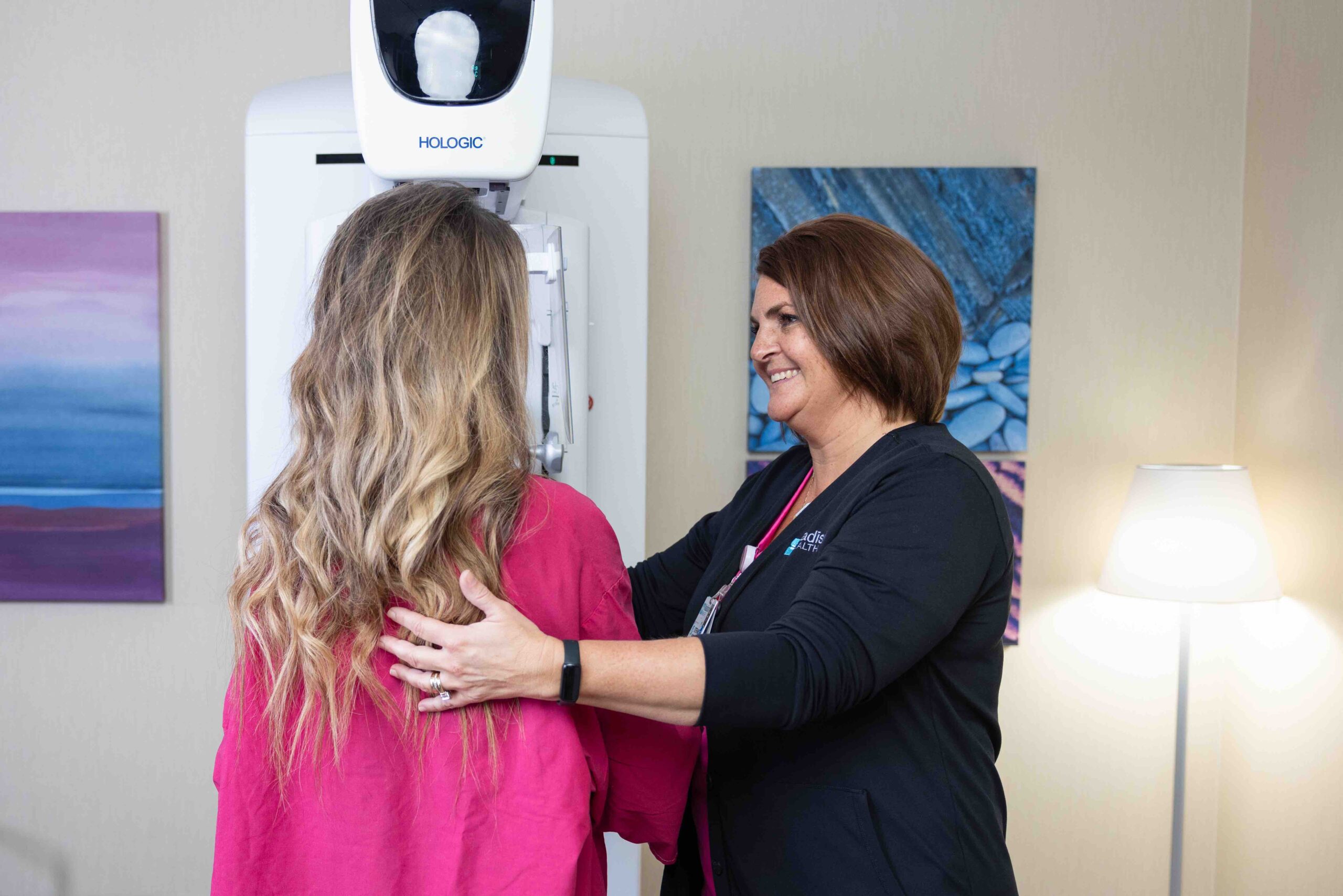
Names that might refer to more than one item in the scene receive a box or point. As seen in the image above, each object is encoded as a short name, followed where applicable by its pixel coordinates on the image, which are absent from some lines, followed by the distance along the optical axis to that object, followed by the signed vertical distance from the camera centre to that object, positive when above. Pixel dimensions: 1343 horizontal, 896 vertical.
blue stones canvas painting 2.29 +0.40
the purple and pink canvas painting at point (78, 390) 2.28 +0.01
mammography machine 1.47 +0.24
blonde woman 0.88 -0.19
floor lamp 2.03 -0.28
